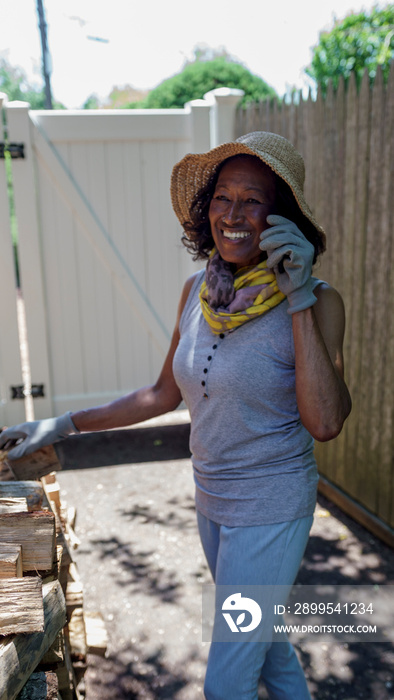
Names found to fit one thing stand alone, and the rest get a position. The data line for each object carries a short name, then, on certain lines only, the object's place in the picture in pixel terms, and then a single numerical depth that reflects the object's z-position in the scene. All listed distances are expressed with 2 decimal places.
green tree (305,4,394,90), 13.70
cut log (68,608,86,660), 2.26
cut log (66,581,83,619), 2.26
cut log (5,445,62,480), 2.03
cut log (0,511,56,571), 1.45
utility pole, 13.59
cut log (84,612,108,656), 2.50
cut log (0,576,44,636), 1.28
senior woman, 1.67
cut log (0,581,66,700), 1.24
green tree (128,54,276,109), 15.38
